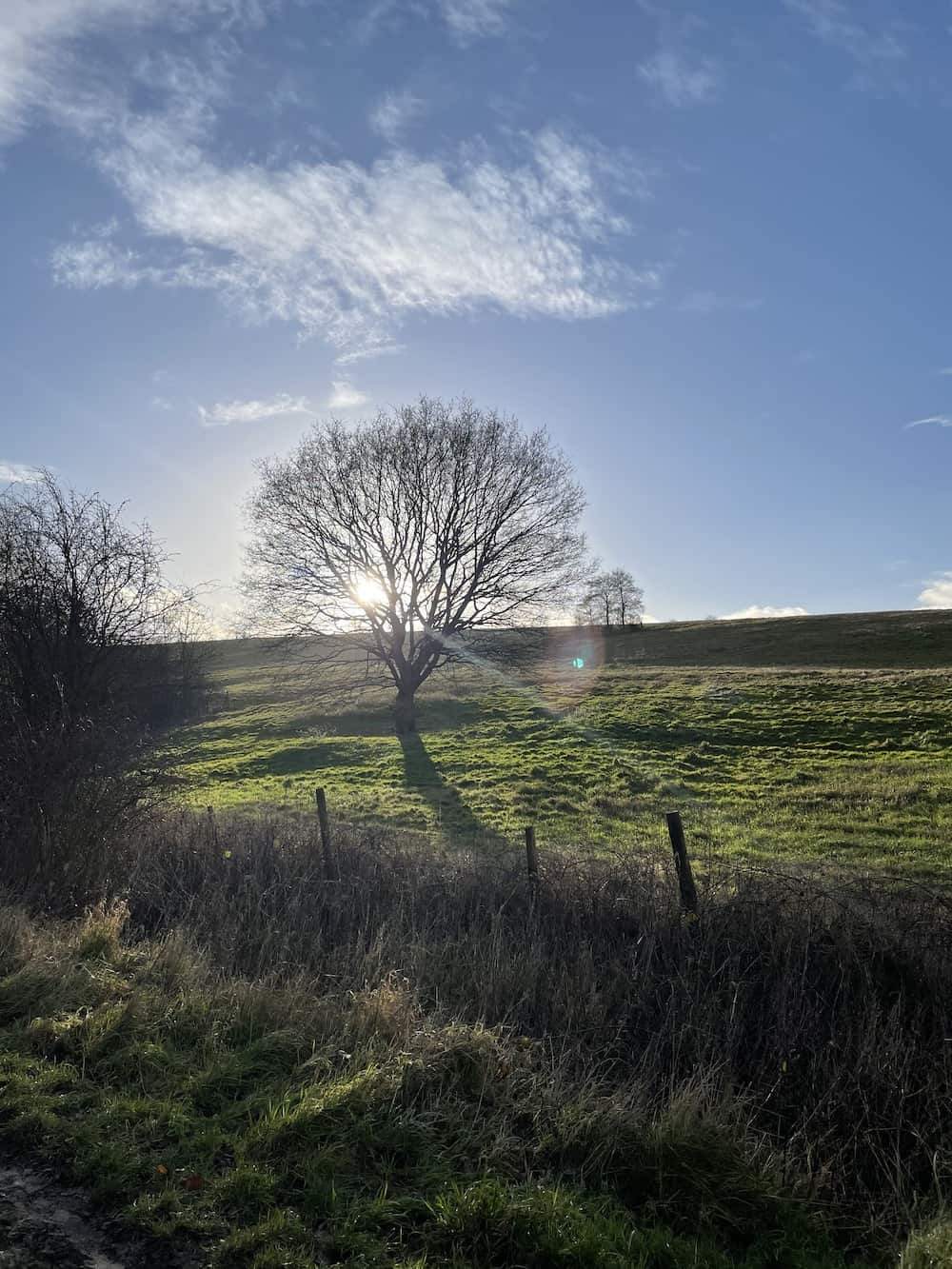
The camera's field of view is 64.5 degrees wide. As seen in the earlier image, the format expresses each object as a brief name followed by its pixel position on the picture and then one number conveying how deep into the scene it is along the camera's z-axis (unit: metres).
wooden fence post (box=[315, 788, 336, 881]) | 10.06
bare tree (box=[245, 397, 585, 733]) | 30.06
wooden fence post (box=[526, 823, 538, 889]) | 8.95
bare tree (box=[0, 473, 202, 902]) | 9.24
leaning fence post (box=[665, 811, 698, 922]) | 7.82
